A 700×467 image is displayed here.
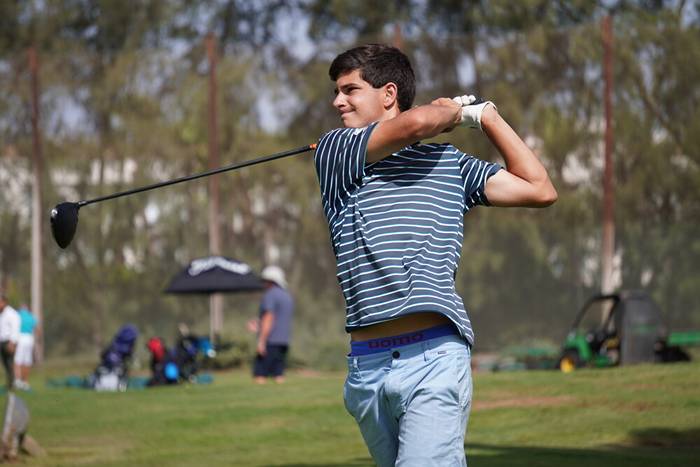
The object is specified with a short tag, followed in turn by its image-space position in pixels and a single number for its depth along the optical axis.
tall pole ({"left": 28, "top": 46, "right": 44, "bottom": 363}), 28.12
